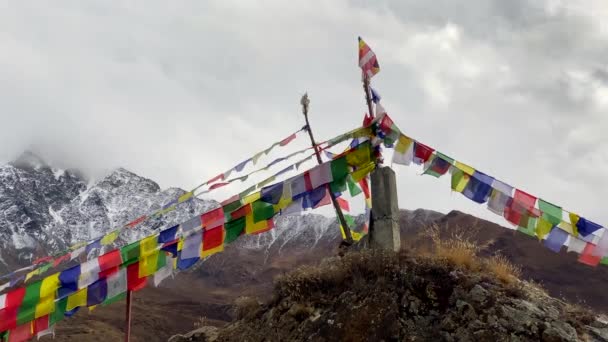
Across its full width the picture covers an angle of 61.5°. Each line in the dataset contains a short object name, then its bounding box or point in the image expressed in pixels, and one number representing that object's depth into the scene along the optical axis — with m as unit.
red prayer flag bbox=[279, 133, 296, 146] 12.70
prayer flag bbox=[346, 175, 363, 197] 12.95
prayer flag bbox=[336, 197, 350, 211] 15.34
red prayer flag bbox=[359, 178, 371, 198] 14.03
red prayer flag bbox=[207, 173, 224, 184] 11.74
